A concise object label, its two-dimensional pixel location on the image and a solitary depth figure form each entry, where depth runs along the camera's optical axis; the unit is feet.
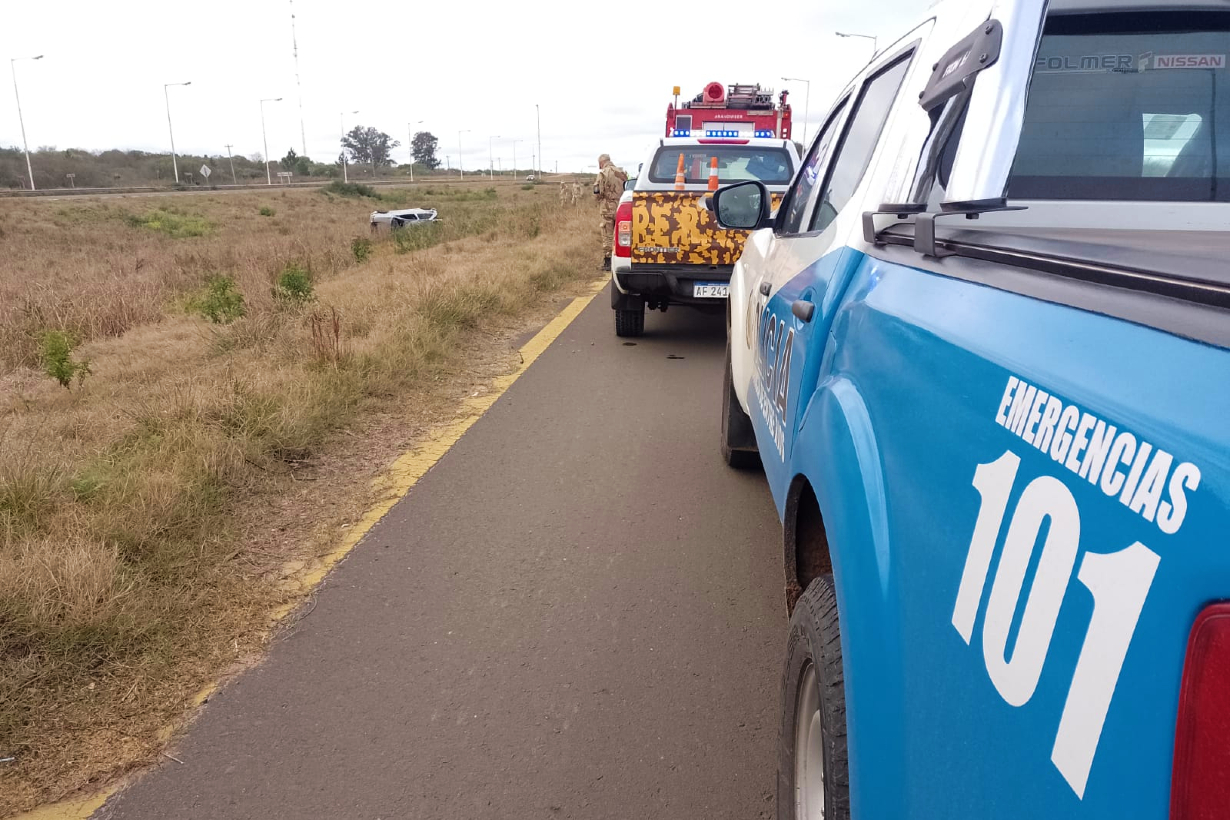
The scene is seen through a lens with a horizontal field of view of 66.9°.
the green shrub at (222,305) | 29.76
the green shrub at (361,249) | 56.85
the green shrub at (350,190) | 200.64
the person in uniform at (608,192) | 47.55
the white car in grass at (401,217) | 113.91
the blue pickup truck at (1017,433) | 2.81
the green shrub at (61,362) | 21.07
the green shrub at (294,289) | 32.45
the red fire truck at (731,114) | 52.95
